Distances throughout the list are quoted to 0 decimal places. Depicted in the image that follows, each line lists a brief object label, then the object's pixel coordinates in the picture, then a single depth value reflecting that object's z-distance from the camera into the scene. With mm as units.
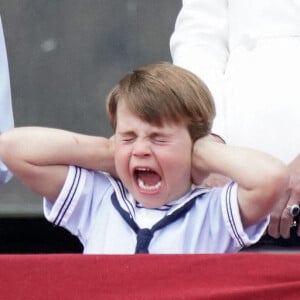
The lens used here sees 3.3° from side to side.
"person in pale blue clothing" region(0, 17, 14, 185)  7240
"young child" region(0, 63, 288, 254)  6848
